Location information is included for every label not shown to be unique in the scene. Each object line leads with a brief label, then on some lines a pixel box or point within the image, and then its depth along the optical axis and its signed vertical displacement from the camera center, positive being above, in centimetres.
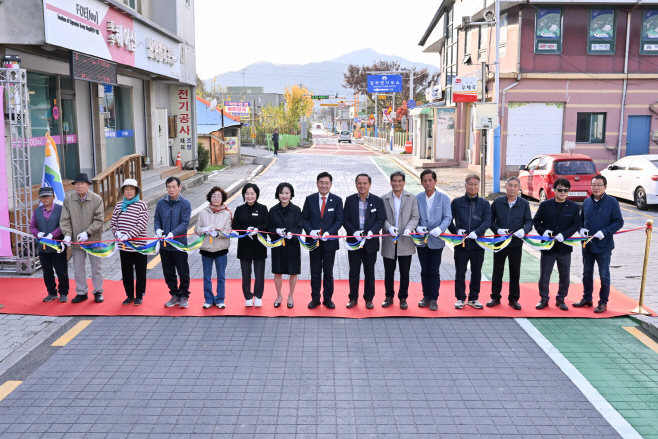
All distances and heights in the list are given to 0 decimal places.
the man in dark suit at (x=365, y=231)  821 -132
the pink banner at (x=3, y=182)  930 -76
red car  1702 -114
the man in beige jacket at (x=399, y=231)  824 -133
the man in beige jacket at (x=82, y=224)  832 -125
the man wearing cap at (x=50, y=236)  836 -142
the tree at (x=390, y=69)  7219 +644
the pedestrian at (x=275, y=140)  4031 -45
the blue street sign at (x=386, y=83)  5516 +457
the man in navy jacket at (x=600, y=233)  812 -132
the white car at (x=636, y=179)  1688 -133
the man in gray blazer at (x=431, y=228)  818 -127
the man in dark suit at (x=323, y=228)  823 -129
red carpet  810 -239
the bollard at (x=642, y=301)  803 -222
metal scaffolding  938 -13
